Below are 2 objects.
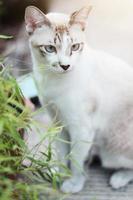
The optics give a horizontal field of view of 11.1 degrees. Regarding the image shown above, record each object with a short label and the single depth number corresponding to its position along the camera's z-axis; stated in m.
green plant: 0.87
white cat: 1.03
